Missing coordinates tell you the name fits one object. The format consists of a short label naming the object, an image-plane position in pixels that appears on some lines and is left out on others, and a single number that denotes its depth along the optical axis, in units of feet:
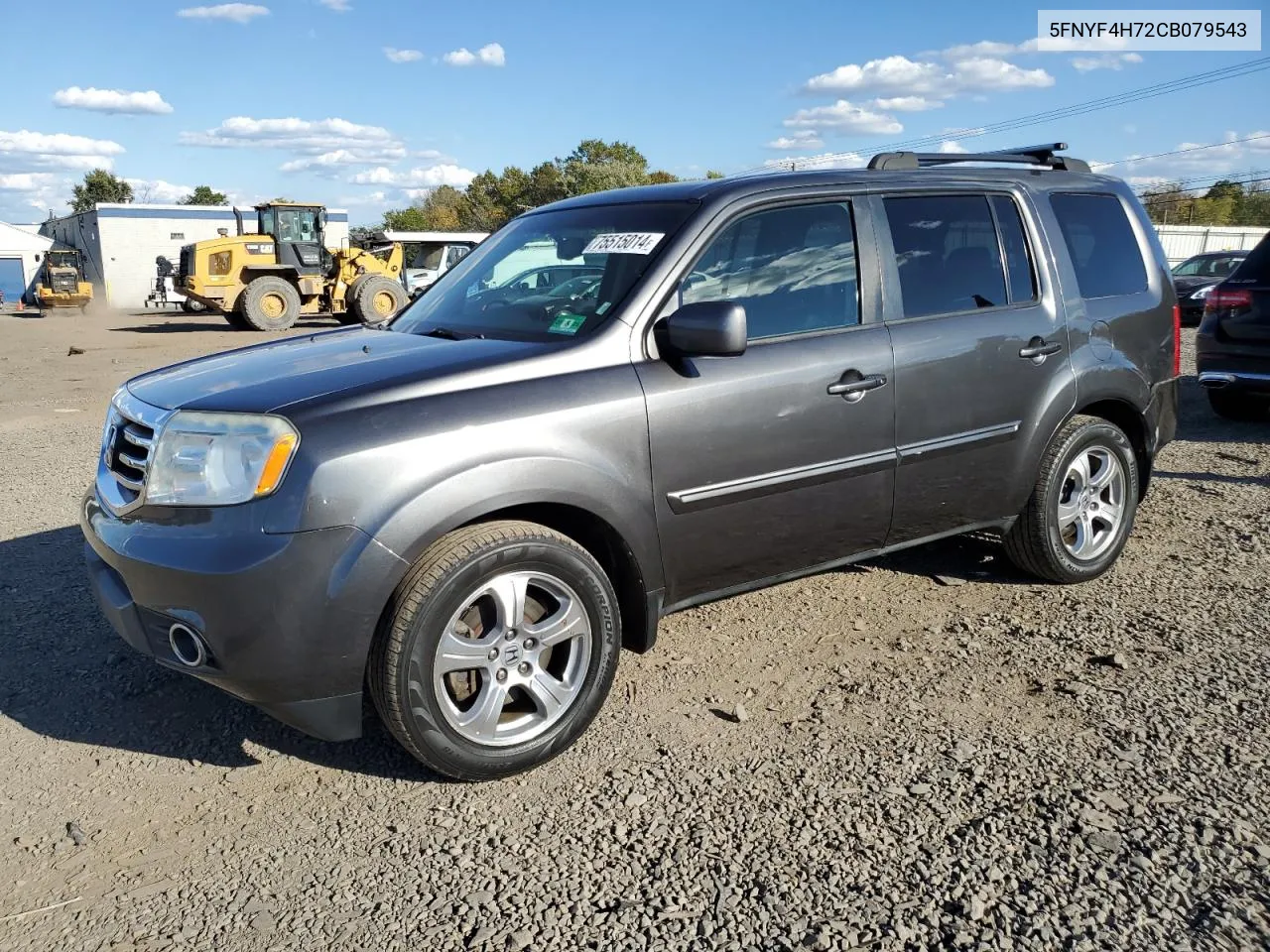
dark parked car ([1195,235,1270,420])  25.71
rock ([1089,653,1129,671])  12.41
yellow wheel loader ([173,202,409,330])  78.43
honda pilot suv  9.20
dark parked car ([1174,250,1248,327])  59.11
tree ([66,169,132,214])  308.40
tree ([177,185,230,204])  300.81
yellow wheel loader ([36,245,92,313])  133.39
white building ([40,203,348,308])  170.50
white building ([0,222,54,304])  203.72
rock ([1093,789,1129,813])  9.29
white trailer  96.84
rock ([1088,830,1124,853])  8.70
